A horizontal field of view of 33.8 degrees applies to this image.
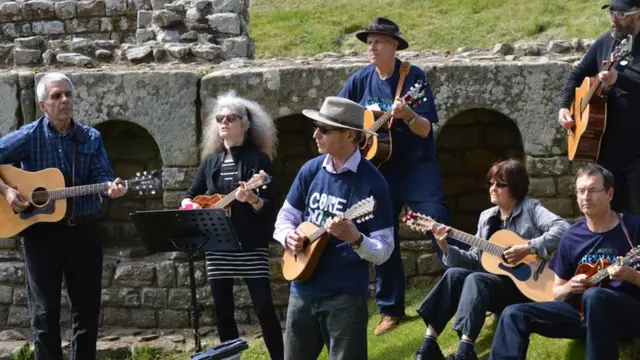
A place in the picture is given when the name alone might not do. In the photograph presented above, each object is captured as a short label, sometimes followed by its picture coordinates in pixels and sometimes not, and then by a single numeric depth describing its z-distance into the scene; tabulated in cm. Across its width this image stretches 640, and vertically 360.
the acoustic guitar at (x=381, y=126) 674
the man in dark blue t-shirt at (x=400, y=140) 686
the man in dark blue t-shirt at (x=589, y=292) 529
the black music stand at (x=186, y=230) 629
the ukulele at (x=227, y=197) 651
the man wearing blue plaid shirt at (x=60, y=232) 662
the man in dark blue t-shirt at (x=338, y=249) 525
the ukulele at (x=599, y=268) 530
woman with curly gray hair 672
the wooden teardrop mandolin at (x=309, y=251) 523
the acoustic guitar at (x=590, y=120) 643
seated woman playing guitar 588
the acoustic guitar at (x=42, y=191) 659
